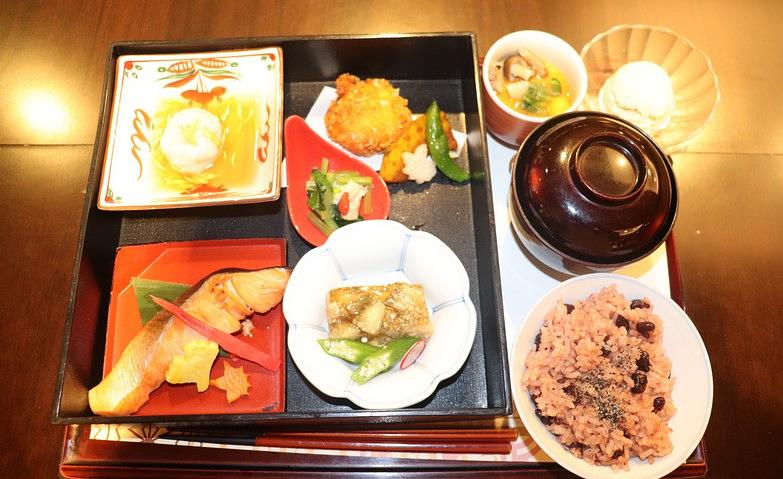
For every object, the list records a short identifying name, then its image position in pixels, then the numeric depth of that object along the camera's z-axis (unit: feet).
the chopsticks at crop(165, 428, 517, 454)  1.25
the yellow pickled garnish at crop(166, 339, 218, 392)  1.24
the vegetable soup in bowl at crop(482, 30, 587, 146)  1.39
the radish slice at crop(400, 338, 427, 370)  1.23
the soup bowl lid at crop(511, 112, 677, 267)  1.11
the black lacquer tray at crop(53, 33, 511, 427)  1.20
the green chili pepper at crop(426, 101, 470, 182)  1.41
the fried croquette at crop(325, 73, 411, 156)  1.41
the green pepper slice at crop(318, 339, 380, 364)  1.23
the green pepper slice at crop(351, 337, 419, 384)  1.20
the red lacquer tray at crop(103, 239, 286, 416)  1.26
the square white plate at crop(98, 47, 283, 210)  1.34
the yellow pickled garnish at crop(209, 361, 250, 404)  1.25
